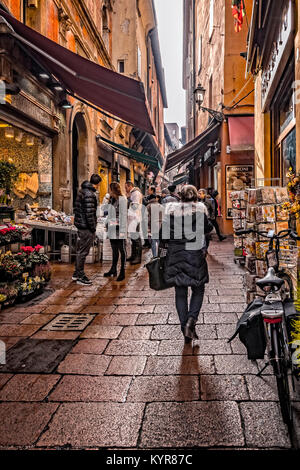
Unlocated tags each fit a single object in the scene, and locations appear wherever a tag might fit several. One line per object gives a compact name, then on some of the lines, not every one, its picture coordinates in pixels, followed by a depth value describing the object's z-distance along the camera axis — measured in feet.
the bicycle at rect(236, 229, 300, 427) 8.32
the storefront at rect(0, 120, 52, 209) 33.81
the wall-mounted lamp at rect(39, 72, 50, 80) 29.37
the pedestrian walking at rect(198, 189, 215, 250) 34.31
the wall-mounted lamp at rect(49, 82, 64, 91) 31.71
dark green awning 54.03
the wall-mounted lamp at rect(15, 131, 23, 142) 31.57
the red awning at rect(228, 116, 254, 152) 45.93
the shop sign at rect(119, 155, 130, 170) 68.13
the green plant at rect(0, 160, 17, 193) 22.90
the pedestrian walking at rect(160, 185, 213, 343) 13.32
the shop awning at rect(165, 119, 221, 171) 54.38
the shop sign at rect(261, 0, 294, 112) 17.84
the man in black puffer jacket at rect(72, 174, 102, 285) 22.39
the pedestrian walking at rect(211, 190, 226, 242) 39.55
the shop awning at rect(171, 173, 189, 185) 120.04
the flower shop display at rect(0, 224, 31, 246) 19.04
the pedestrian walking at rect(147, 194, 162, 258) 30.22
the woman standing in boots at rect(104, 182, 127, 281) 23.95
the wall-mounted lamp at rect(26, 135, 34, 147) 33.57
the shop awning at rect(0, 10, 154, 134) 20.15
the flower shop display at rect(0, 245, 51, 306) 17.79
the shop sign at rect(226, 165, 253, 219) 48.34
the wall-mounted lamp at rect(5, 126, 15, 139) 30.90
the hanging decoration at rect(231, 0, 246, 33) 30.73
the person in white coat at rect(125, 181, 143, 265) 29.71
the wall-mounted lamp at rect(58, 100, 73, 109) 34.99
